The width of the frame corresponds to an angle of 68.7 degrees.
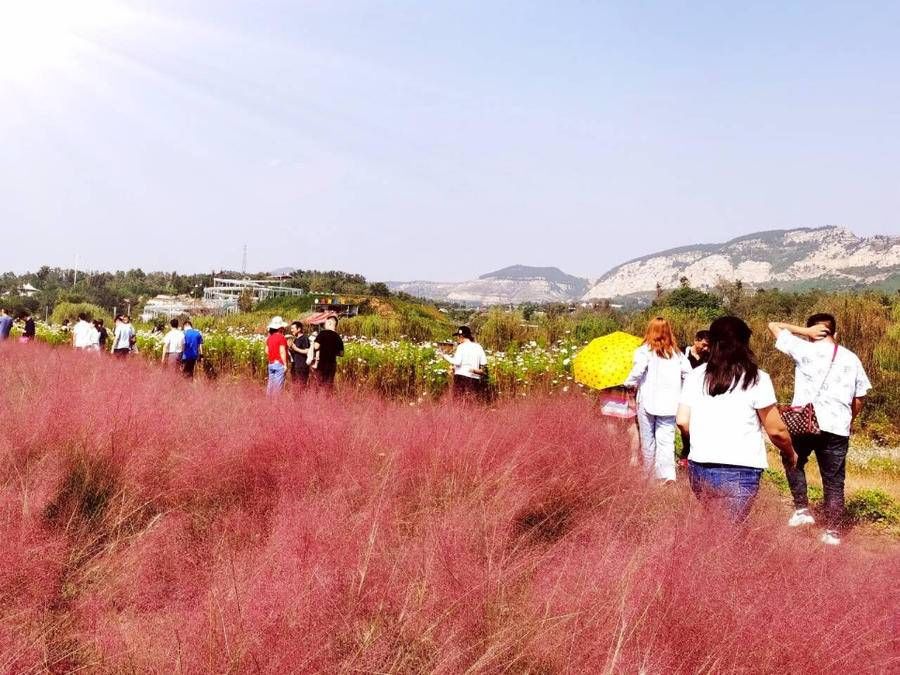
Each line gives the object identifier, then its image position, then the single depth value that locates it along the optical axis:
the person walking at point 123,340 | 13.88
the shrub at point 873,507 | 6.16
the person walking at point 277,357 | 9.74
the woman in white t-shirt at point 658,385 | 5.77
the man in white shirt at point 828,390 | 5.07
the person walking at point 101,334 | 15.44
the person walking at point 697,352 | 6.69
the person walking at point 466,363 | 8.88
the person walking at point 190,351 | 12.00
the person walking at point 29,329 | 15.10
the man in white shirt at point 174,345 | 12.14
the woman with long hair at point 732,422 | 3.73
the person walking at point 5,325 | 14.63
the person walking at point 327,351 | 9.18
